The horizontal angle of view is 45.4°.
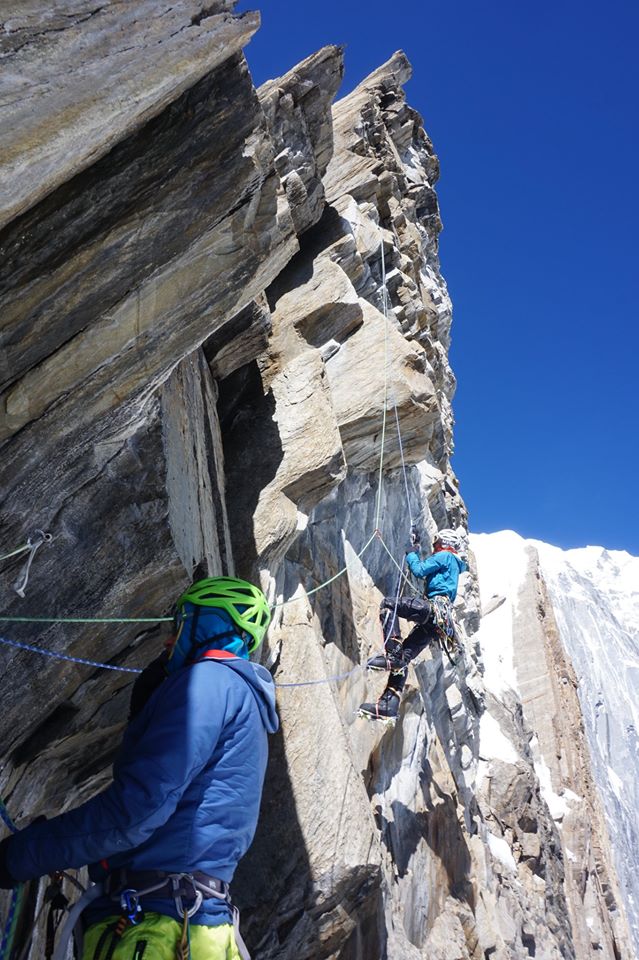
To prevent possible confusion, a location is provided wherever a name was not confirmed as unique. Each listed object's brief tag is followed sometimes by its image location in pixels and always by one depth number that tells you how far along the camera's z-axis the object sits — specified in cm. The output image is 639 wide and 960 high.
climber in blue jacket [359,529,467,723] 1130
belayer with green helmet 335
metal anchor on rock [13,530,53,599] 453
